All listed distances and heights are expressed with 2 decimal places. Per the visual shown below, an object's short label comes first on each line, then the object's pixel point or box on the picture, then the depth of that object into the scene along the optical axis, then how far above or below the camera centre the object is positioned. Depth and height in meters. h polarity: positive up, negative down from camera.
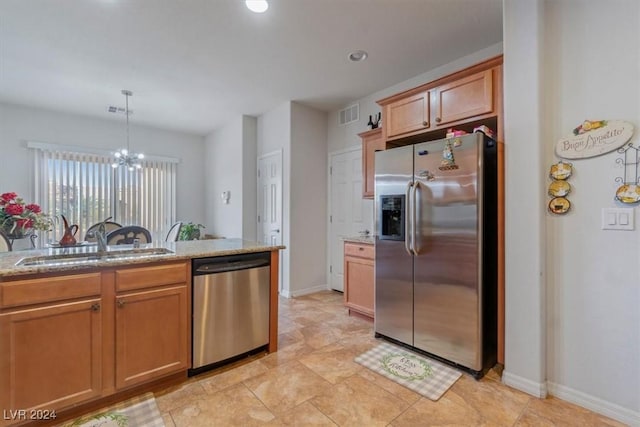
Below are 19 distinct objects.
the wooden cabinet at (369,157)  3.53 +0.69
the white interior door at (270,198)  4.44 +0.26
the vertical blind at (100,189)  4.64 +0.45
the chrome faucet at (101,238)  2.19 -0.17
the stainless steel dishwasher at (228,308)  2.13 -0.71
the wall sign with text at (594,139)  1.72 +0.45
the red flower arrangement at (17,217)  2.85 -0.01
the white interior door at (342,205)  4.15 +0.13
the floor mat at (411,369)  2.05 -1.19
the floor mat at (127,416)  1.67 -1.17
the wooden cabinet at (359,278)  3.22 -0.72
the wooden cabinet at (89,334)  1.53 -0.69
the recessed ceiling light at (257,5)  2.20 +1.58
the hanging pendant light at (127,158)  4.03 +0.81
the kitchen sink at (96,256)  1.83 -0.27
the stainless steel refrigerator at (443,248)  2.17 -0.27
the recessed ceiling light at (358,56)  2.95 +1.61
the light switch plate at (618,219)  1.71 -0.03
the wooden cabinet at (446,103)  2.26 +0.95
